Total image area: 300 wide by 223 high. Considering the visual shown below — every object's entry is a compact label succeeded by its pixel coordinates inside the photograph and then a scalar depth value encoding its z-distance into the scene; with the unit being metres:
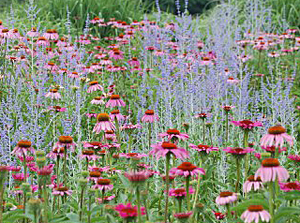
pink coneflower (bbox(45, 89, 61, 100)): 7.68
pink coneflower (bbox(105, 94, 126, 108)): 6.48
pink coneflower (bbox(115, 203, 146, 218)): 3.20
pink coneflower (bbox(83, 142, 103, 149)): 5.15
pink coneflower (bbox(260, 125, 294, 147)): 3.75
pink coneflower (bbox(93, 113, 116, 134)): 5.32
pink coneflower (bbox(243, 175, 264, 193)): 4.01
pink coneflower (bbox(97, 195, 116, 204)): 4.36
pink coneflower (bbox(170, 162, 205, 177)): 3.83
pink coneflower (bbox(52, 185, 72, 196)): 4.24
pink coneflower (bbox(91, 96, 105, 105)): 7.45
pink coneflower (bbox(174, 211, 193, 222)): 3.47
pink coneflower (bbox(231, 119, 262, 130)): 4.82
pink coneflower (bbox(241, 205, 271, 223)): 3.26
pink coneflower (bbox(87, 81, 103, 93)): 8.14
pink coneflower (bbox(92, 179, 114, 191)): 4.14
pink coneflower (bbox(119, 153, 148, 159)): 4.88
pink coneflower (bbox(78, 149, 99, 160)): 4.83
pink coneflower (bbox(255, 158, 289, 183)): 3.36
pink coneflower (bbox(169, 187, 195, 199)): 3.92
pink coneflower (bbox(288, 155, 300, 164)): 4.59
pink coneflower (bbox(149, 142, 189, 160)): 3.76
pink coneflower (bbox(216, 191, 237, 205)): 3.87
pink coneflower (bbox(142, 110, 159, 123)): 5.76
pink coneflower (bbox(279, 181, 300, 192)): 4.01
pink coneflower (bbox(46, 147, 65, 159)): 4.82
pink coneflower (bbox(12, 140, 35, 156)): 4.36
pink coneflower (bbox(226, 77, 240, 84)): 9.13
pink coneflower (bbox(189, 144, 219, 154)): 4.58
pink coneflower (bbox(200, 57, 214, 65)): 9.58
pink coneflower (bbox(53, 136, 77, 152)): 4.59
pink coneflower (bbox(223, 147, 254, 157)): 4.43
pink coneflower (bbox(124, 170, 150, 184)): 3.21
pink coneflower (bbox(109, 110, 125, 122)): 6.06
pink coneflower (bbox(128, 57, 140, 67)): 10.96
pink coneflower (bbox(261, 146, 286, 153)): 4.60
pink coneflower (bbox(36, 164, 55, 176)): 3.77
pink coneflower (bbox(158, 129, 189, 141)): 4.59
